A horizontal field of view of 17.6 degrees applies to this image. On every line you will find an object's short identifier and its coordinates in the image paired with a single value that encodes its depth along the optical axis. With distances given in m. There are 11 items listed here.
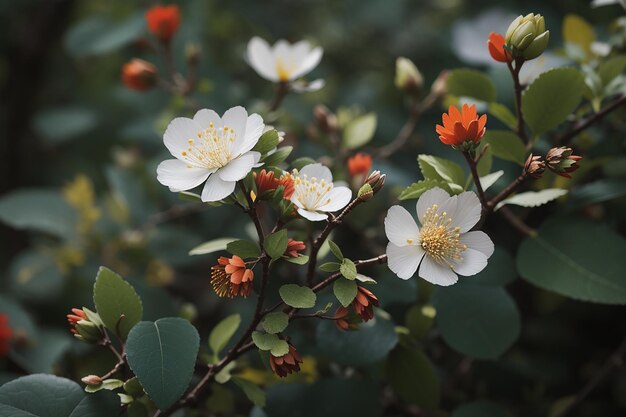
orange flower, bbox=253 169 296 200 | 0.89
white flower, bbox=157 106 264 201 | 0.89
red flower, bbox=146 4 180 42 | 1.04
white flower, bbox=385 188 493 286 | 0.89
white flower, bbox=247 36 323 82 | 1.02
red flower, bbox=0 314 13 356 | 1.01
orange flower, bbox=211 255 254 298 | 0.88
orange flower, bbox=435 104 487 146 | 0.88
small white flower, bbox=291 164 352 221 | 0.90
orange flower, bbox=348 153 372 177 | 0.97
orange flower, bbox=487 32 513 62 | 0.91
